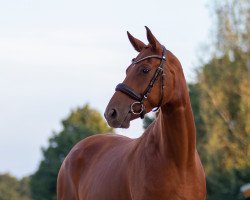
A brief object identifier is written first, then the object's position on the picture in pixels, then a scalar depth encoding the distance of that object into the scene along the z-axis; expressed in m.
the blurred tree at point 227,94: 37.38
